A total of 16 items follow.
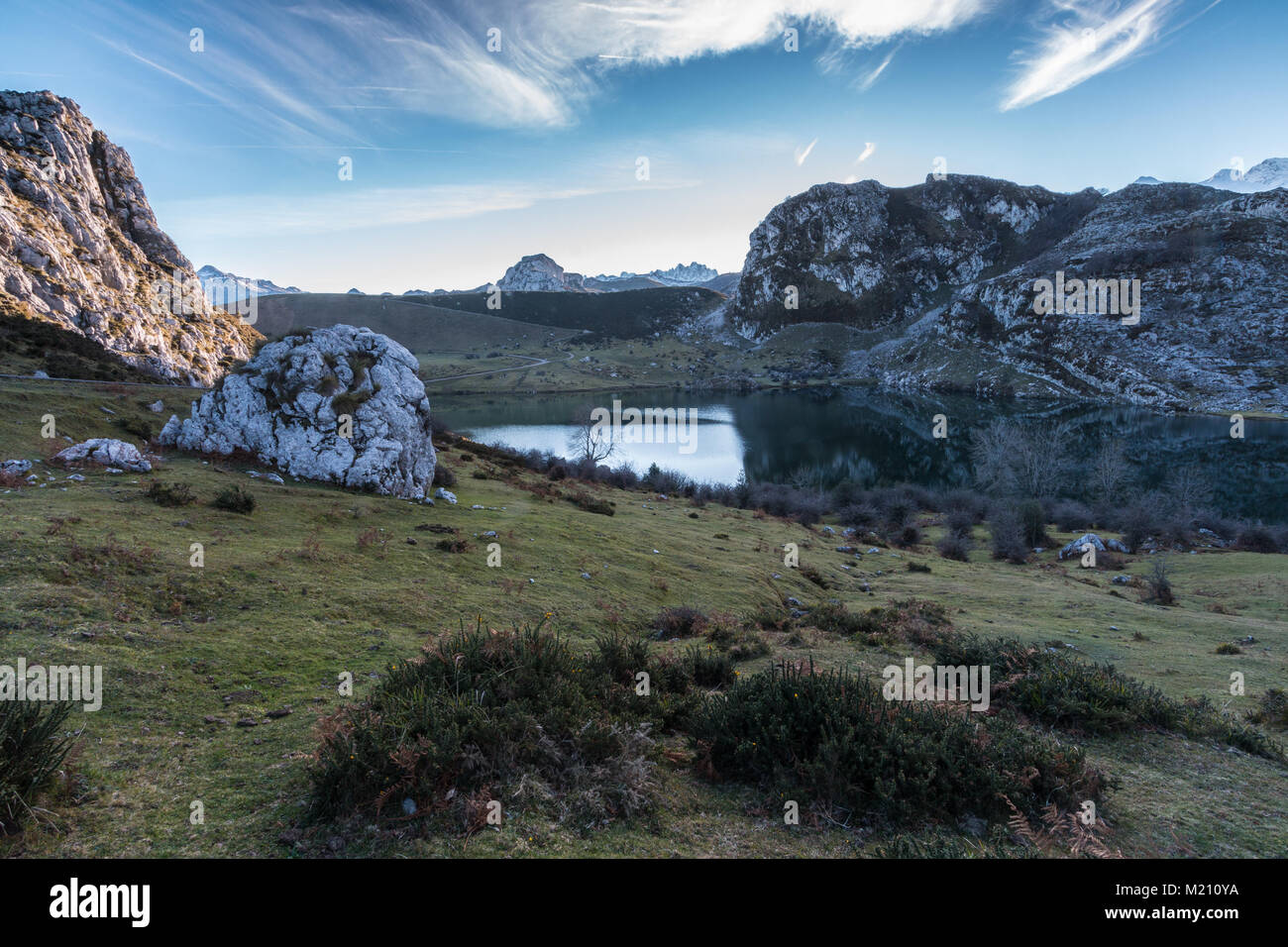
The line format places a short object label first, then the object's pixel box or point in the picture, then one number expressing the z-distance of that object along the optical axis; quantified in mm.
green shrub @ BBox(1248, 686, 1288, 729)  9344
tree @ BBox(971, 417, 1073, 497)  57219
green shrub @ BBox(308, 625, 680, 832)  5141
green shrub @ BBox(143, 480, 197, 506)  15328
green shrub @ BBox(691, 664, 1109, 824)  5762
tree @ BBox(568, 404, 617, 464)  57962
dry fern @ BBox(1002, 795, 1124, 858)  5207
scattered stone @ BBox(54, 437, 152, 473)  17625
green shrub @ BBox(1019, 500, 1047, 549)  38406
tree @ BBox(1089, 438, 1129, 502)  52438
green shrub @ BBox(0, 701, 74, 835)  4473
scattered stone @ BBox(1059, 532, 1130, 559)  34312
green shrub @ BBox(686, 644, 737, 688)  9916
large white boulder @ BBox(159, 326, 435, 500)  21344
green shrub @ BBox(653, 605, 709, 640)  14055
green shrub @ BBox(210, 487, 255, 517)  15969
